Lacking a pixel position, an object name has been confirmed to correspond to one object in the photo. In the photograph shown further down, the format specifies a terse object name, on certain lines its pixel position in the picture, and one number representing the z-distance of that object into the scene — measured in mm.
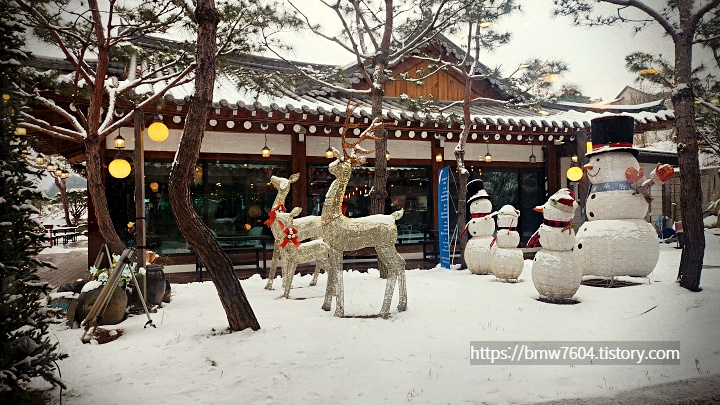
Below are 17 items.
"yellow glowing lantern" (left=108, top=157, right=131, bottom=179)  6379
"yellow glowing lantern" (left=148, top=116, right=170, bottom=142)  5688
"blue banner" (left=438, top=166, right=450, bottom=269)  7859
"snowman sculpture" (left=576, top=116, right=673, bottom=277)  5457
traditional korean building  8539
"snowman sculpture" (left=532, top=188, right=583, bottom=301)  4898
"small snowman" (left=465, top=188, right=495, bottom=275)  7164
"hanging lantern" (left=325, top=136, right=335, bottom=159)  9120
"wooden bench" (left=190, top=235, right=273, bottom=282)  8149
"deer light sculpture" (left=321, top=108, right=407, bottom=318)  4609
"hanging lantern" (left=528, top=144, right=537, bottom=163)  11797
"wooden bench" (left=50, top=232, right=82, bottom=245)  17462
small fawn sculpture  5566
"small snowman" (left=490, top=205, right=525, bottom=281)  6312
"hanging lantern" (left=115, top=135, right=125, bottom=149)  7574
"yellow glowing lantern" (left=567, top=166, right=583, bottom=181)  8648
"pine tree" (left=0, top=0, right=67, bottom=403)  2498
